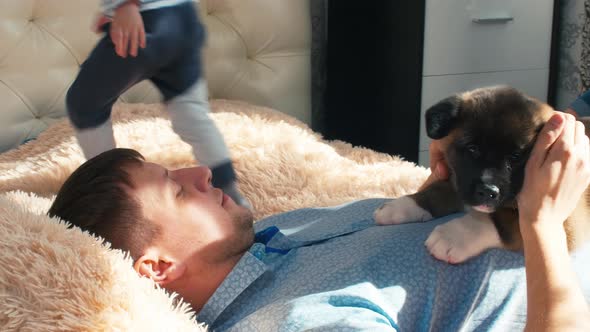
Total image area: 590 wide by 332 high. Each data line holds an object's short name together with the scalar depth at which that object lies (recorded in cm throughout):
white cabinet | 248
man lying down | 109
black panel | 254
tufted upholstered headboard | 233
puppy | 110
